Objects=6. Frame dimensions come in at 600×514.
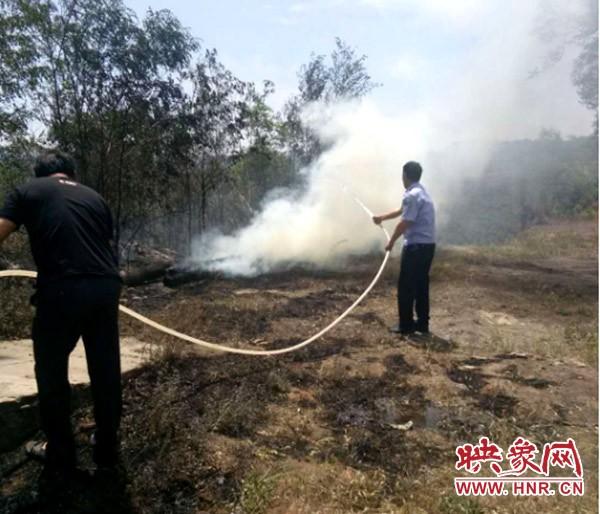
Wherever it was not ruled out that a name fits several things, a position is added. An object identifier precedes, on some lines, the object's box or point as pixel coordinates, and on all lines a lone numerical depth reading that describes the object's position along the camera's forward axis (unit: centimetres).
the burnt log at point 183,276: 1007
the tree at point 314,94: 1848
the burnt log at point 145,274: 1110
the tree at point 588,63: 1546
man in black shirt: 273
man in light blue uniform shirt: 593
